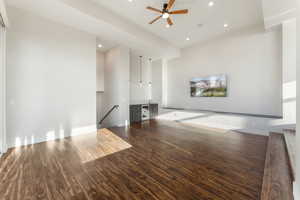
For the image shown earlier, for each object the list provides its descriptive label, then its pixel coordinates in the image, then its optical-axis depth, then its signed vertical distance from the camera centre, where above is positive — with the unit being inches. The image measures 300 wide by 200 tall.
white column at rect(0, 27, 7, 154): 115.2 +8.5
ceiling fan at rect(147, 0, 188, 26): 138.9 +97.0
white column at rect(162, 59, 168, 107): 324.5 +42.2
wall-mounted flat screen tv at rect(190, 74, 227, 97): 227.9 +25.2
